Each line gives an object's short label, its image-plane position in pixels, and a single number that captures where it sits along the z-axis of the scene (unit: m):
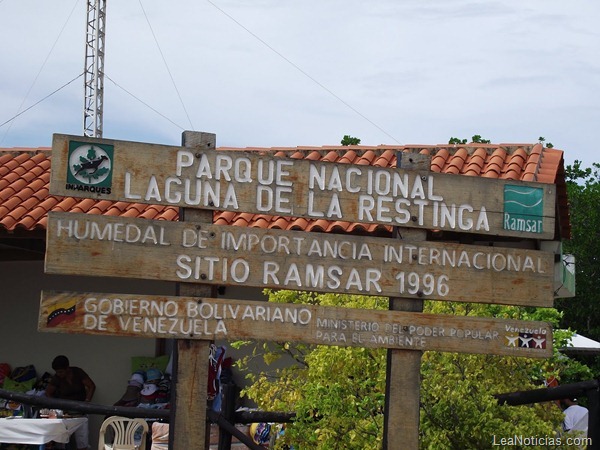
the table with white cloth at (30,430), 10.00
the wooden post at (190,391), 5.64
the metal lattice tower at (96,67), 24.19
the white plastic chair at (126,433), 9.89
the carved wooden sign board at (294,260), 5.62
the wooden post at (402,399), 5.89
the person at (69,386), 11.04
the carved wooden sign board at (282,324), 5.57
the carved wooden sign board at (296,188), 5.68
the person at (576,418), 10.11
